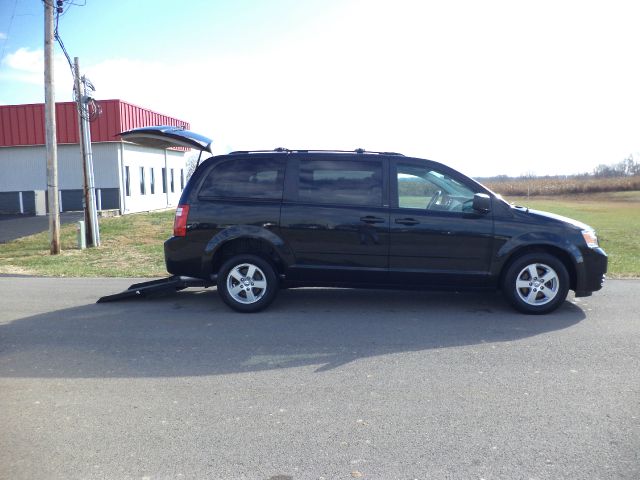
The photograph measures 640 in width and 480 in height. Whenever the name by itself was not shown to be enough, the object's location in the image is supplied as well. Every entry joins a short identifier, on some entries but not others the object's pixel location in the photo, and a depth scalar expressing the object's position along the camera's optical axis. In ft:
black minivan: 22.41
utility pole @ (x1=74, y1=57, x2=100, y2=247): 48.65
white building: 79.82
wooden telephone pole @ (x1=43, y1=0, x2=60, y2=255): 44.19
